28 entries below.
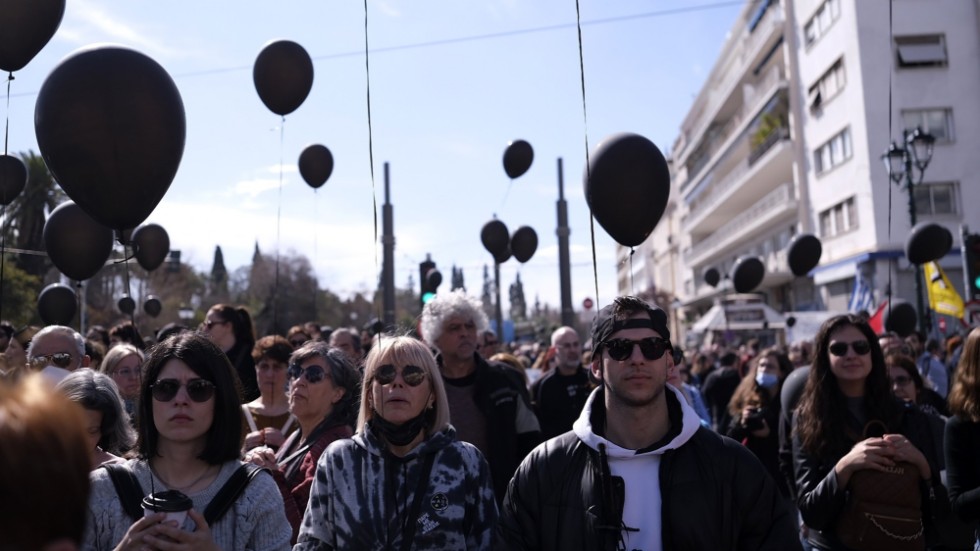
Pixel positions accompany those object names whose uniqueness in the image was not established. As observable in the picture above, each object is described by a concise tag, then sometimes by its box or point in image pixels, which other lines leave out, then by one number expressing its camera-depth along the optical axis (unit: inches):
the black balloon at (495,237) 493.0
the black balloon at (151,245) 294.7
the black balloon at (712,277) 852.7
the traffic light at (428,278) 586.1
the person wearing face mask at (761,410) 224.2
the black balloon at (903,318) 391.5
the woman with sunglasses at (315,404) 138.6
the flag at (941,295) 477.7
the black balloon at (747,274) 459.2
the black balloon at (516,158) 455.2
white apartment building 971.3
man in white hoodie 91.4
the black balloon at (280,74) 256.1
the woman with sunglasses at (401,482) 105.3
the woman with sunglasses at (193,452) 93.4
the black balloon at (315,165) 343.6
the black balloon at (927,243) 376.5
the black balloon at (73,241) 209.5
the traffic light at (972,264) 428.5
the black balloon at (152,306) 535.9
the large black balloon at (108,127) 123.3
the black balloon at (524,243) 500.7
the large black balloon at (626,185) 153.9
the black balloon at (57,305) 275.1
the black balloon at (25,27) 159.2
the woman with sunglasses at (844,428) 118.4
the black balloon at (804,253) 414.9
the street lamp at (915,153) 450.6
